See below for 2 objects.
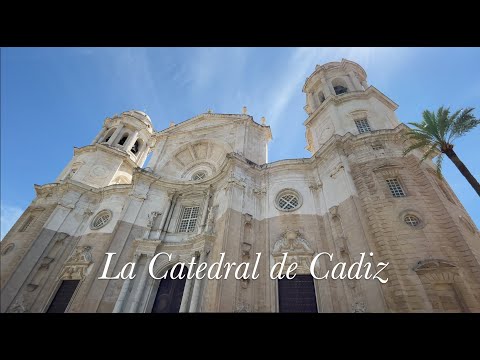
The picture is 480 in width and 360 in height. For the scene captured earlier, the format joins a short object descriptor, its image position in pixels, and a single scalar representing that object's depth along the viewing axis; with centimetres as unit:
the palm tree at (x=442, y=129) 1555
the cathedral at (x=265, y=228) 1305
